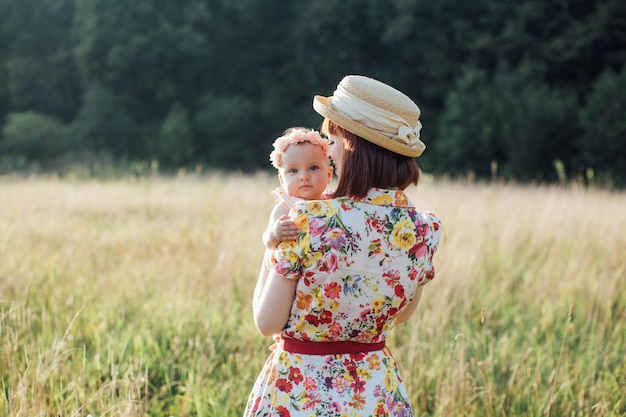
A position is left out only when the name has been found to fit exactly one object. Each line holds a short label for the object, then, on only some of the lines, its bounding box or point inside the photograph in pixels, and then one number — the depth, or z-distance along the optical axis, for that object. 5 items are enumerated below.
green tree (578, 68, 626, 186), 20.02
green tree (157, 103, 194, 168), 27.67
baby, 1.85
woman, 1.72
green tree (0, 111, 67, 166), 26.06
